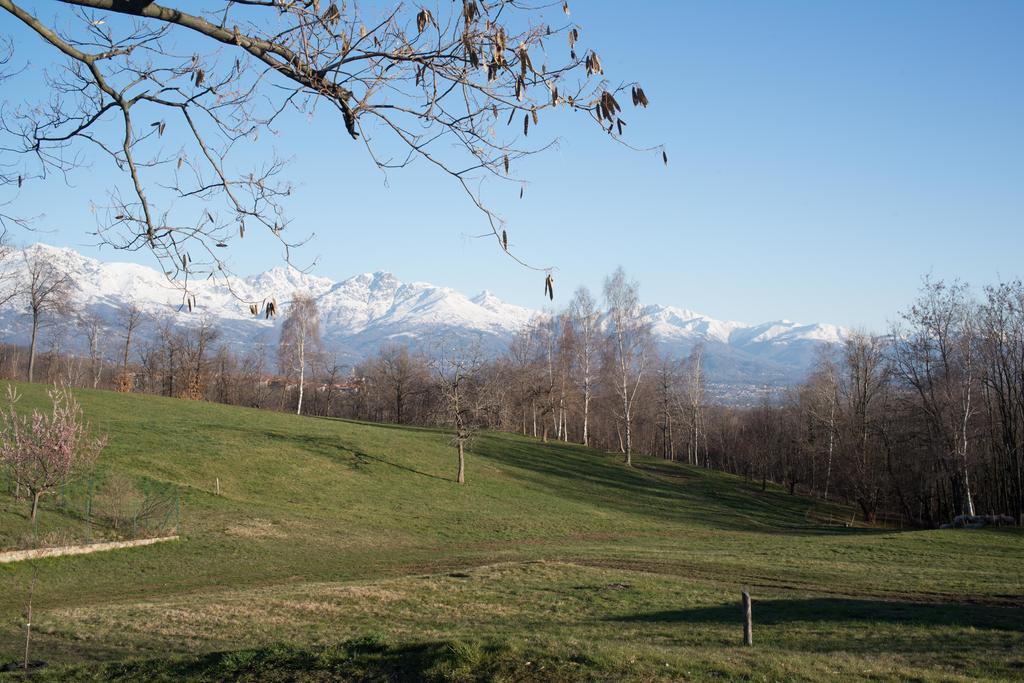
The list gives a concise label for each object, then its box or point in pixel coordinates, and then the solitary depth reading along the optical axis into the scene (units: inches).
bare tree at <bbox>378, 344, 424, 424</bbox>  3616.6
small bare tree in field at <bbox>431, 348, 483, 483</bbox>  1739.7
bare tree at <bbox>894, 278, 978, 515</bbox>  1825.2
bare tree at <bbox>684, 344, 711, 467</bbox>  3288.9
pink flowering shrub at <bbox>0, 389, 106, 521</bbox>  891.4
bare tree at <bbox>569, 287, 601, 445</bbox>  2679.6
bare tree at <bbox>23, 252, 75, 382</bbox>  2106.3
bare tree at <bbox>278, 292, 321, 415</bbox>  2935.5
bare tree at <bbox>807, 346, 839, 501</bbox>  2325.3
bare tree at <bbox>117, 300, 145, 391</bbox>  2950.3
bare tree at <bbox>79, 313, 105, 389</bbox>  3063.5
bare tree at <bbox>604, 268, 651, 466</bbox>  2456.9
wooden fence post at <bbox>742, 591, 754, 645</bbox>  489.7
